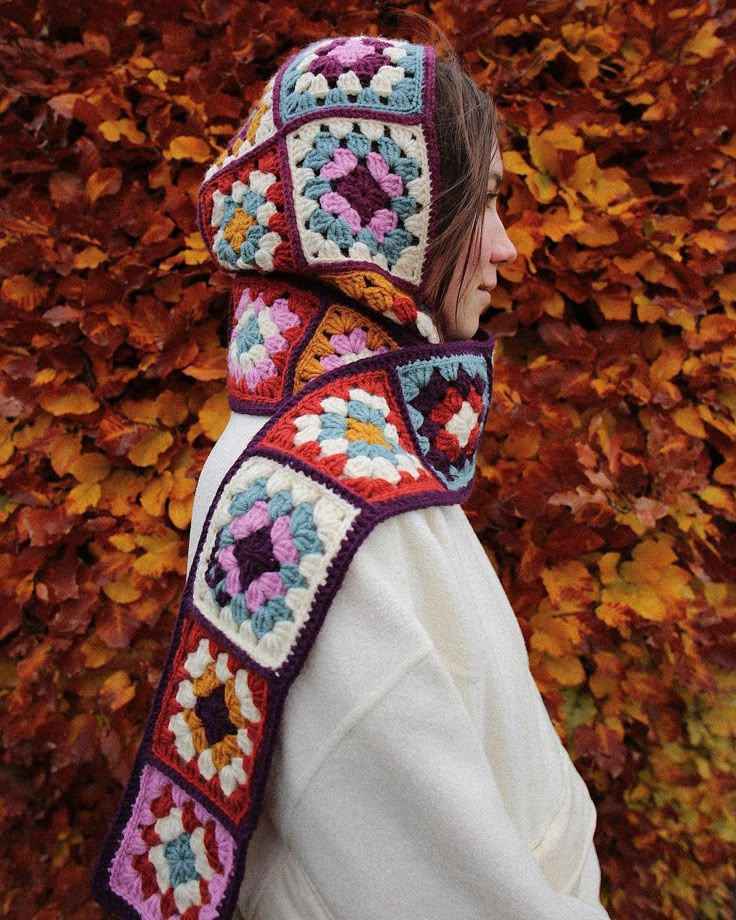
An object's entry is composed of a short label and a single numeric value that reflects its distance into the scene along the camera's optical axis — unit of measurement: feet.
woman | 2.23
